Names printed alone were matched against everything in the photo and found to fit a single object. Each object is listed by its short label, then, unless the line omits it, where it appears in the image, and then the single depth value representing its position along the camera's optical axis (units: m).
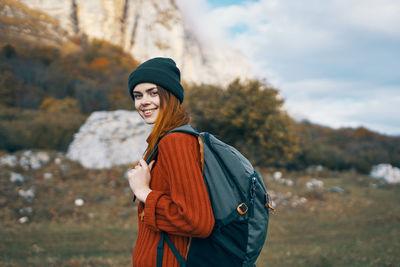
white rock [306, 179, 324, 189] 14.93
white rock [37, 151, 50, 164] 13.02
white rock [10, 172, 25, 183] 10.53
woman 1.37
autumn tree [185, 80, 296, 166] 15.62
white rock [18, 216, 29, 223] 8.35
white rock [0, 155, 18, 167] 11.72
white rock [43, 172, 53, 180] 11.83
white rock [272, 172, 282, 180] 16.81
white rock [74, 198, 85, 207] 10.11
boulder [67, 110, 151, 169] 14.14
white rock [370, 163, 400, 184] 19.45
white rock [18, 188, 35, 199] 9.66
